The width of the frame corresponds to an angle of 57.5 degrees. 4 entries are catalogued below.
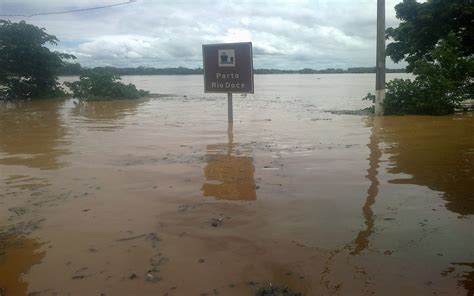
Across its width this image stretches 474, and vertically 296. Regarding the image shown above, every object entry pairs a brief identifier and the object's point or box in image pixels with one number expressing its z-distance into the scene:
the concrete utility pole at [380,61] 14.35
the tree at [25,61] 28.14
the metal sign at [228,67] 11.58
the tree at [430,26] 16.83
